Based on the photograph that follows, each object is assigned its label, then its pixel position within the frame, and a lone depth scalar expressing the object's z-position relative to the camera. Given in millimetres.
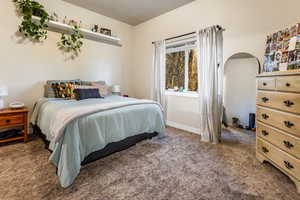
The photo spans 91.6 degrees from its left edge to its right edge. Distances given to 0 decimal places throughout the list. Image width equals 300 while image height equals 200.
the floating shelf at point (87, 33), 2825
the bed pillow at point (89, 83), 3158
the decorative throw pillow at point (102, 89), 3073
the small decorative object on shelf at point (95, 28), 3446
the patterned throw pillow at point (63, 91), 2752
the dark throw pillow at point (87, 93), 2641
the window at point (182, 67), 3291
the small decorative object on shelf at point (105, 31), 3550
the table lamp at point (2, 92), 2287
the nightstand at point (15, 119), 2229
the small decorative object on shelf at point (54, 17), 2870
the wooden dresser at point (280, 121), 1381
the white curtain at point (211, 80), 2525
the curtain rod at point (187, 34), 2506
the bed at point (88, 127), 1472
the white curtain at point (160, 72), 3420
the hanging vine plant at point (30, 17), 2509
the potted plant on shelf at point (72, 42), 3053
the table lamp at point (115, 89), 3688
